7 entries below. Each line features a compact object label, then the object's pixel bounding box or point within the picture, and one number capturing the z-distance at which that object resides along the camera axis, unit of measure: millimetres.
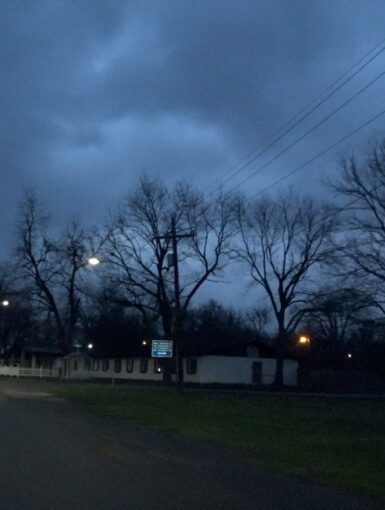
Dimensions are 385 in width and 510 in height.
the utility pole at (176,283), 44275
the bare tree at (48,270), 77250
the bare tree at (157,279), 59312
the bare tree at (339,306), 36125
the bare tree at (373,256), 36250
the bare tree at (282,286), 59594
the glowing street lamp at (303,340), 71375
